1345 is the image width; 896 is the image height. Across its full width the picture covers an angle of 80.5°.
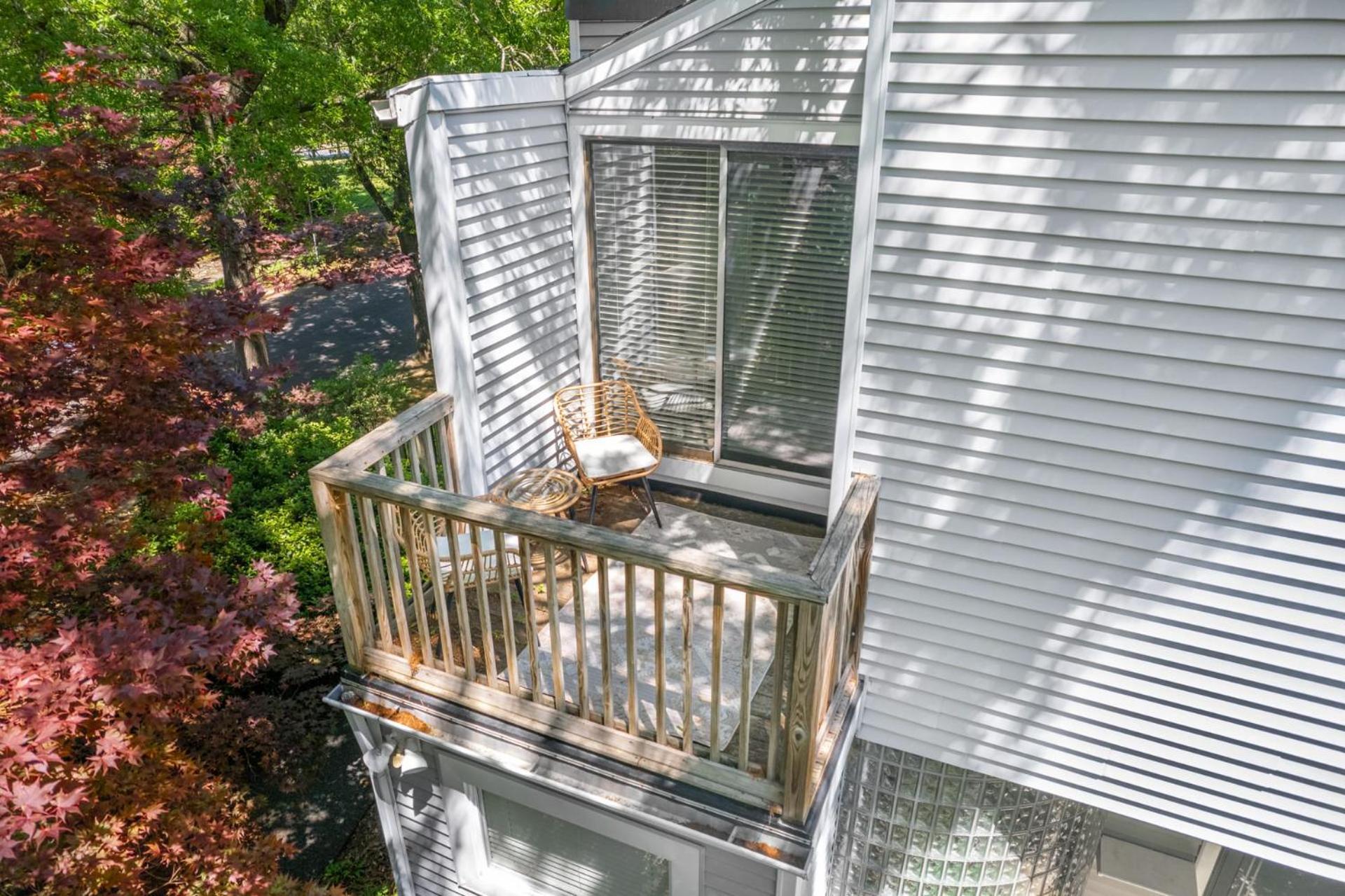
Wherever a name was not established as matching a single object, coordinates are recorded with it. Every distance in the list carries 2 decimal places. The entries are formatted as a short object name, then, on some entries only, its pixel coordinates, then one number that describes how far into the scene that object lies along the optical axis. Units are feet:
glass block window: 14.16
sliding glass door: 14.67
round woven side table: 14.62
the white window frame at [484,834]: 12.19
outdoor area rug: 12.22
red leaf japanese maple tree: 10.71
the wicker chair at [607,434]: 15.52
